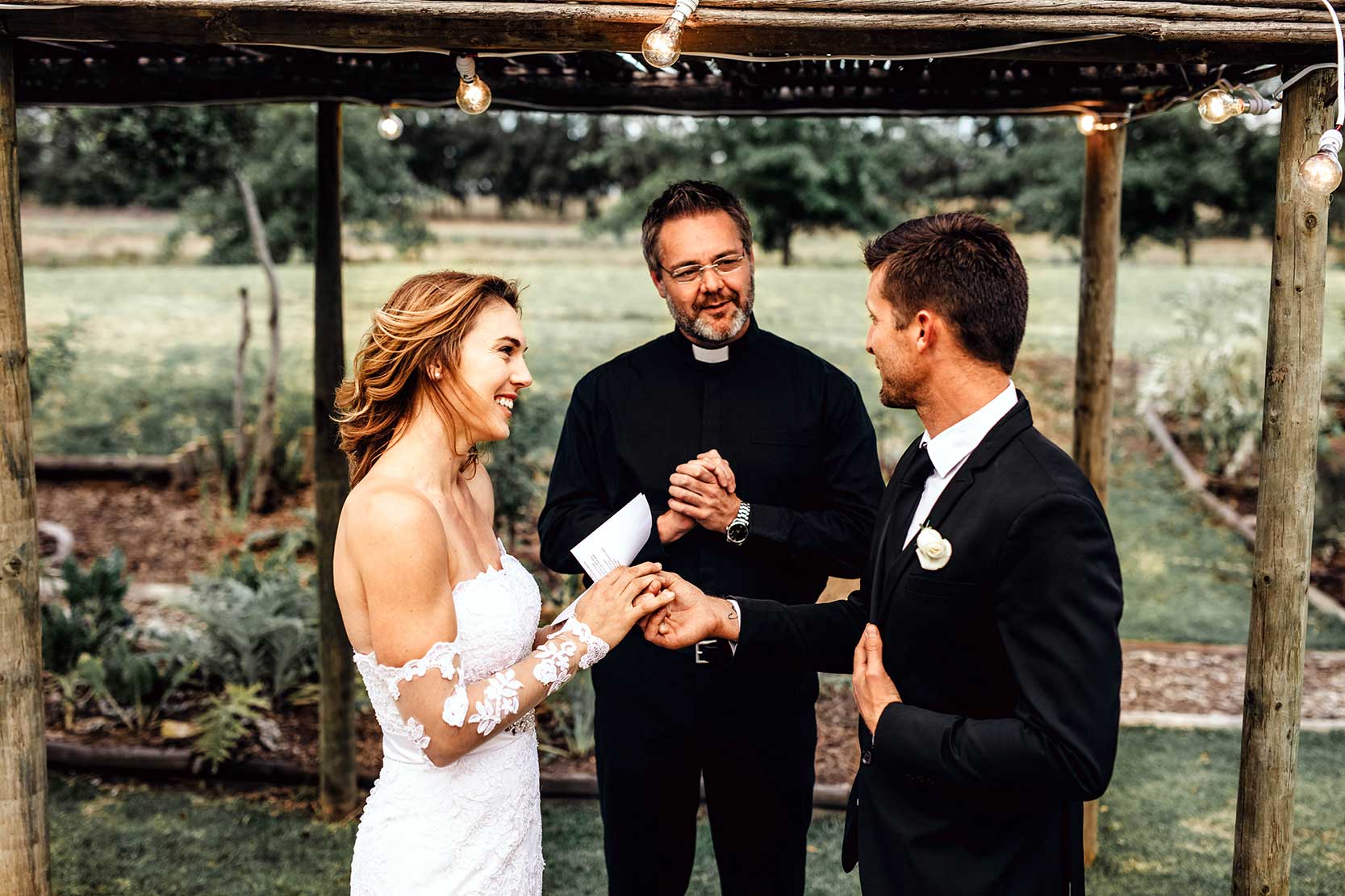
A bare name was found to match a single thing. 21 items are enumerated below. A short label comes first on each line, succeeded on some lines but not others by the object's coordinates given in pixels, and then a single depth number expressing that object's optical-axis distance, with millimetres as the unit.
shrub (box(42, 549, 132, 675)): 5898
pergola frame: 2777
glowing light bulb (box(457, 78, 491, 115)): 3318
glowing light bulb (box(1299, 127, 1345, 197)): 2500
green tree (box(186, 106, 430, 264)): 10852
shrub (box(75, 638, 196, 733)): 5641
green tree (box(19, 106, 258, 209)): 8008
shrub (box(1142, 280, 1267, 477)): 10211
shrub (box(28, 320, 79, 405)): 8242
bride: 2404
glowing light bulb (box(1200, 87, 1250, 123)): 2992
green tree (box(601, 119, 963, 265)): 13805
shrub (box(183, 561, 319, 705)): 5927
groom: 2057
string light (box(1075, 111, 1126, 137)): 4238
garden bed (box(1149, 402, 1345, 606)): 8562
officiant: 3328
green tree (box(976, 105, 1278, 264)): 12998
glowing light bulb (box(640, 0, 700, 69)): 2641
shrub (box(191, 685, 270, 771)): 5273
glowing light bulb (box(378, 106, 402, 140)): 4363
